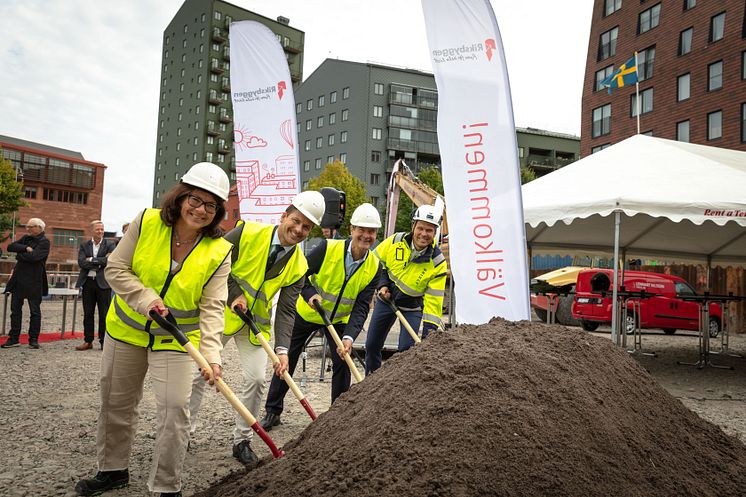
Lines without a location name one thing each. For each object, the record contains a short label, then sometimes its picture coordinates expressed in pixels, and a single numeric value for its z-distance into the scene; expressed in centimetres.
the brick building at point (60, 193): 3981
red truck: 1258
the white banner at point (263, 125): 808
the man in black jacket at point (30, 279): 769
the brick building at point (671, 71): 2156
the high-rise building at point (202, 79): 5362
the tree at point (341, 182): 3516
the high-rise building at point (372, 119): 4803
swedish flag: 1170
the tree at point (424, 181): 3304
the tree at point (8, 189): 2695
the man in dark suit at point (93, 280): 772
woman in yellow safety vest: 268
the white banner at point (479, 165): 512
